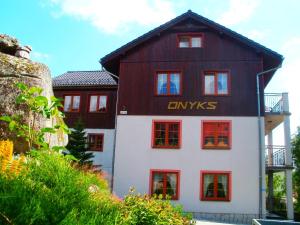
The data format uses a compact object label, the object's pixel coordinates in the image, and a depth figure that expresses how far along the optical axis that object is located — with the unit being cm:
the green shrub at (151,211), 368
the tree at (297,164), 1526
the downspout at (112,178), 1373
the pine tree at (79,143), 1594
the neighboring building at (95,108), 1768
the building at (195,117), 1303
